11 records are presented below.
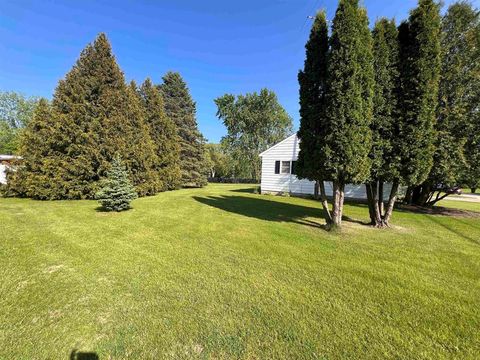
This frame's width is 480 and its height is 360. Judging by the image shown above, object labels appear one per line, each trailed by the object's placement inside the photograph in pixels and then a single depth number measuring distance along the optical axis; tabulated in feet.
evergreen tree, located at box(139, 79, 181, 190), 58.80
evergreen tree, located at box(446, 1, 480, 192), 26.38
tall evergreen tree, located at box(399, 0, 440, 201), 19.62
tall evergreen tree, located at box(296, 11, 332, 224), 21.02
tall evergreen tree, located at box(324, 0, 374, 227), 18.97
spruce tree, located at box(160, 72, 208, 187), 78.33
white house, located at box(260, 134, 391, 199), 52.70
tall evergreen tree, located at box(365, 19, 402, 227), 20.61
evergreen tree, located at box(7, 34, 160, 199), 35.53
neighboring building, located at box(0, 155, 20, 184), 35.86
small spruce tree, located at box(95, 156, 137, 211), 27.55
